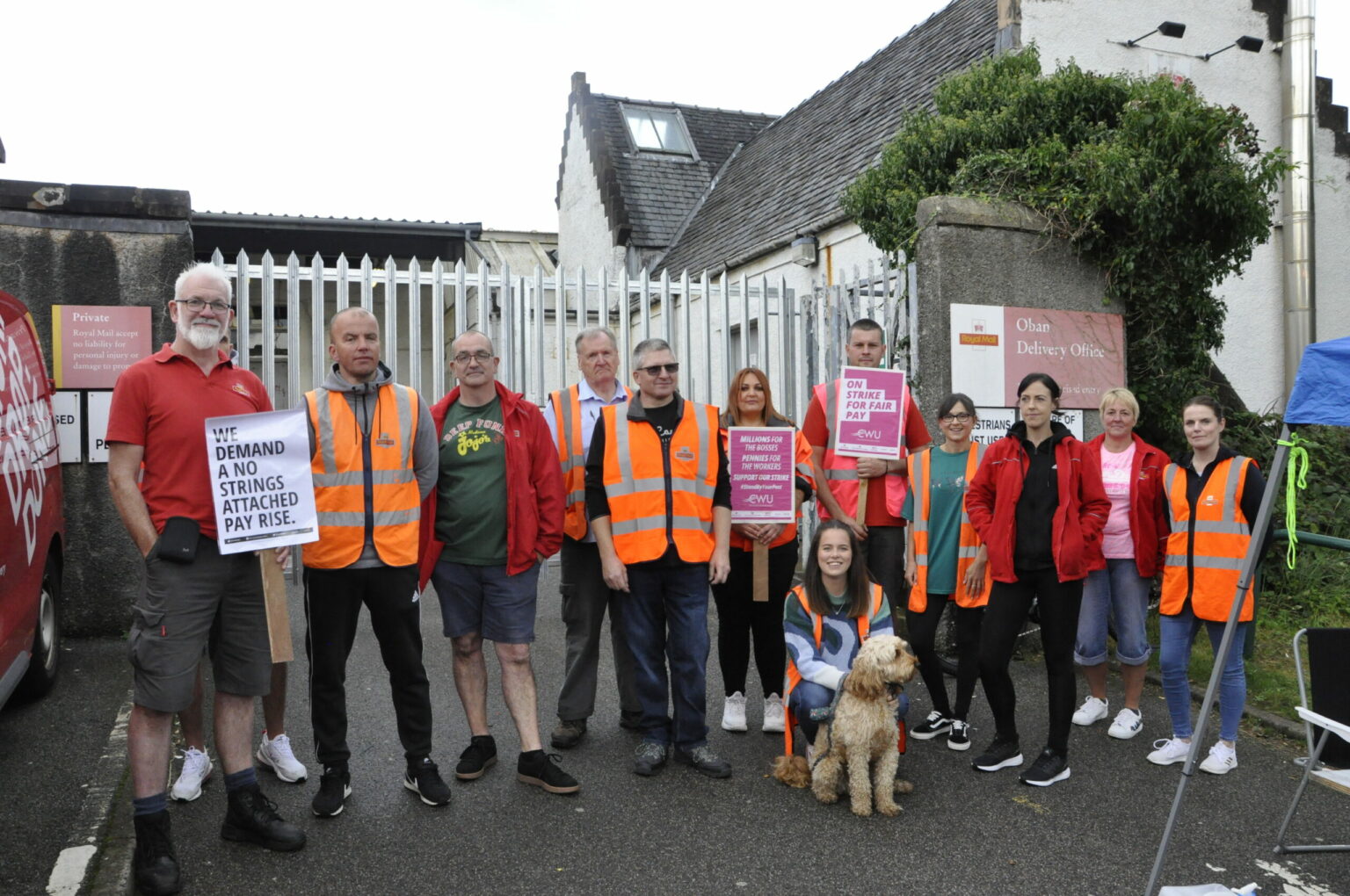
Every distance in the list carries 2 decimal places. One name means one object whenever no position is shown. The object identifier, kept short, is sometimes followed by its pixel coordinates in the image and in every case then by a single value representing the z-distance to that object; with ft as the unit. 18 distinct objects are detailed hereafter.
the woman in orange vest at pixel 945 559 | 18.35
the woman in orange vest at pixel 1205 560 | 17.04
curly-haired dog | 14.97
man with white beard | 12.64
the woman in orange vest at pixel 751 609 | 18.39
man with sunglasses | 16.67
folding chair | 13.20
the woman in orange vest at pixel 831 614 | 16.31
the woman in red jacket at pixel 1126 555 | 18.69
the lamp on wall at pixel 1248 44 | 45.19
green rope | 12.59
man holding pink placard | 19.60
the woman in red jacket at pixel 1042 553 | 16.52
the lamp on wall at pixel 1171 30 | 43.52
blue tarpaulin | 11.94
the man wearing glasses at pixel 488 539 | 15.81
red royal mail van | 16.70
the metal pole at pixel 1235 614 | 12.15
